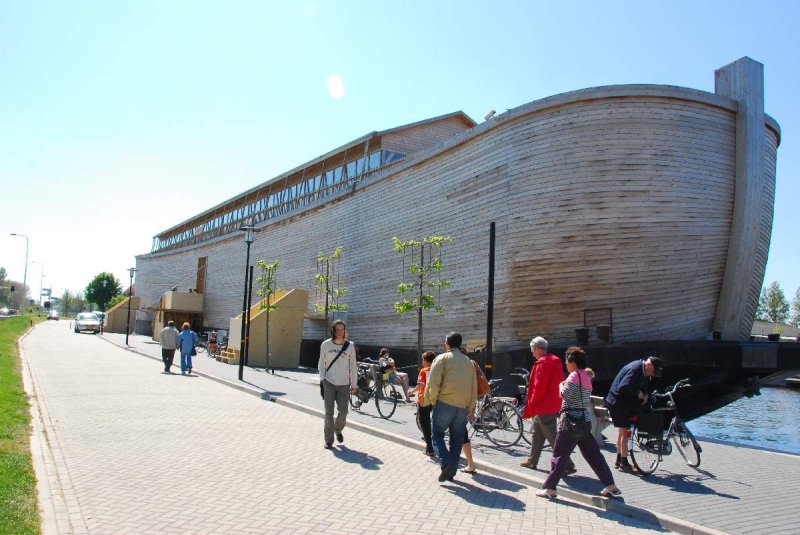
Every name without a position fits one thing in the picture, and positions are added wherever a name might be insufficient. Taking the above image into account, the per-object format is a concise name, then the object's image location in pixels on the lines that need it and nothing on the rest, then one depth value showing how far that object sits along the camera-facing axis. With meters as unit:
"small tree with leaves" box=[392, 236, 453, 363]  16.47
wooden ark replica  14.84
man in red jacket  7.04
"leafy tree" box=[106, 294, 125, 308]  79.90
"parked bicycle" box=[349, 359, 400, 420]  11.41
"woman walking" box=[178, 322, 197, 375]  18.77
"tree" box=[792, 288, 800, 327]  58.61
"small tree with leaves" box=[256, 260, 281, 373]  22.70
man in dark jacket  7.22
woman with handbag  6.04
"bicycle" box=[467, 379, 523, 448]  8.92
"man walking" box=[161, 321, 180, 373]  18.97
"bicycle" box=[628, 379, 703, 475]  7.16
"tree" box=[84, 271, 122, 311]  94.81
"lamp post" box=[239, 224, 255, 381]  17.12
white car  48.56
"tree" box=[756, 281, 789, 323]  62.34
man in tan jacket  6.34
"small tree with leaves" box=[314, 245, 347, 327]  22.69
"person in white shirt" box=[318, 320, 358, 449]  8.38
